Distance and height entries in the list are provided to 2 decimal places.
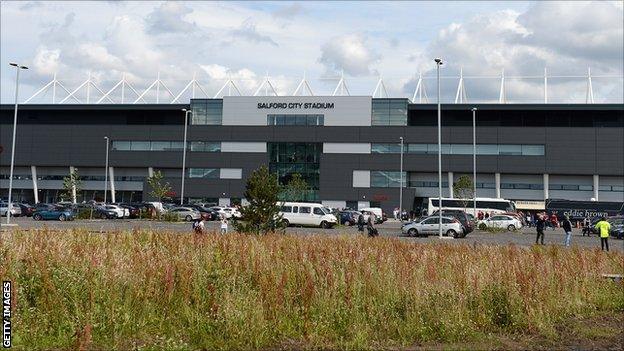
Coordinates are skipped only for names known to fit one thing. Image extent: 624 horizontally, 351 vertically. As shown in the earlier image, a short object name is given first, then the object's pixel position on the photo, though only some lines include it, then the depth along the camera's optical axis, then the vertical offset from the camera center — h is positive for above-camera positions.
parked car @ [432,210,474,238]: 42.82 -0.05
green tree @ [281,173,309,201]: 69.44 +2.95
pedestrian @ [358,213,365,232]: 37.75 -0.46
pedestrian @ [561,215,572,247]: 31.53 -0.32
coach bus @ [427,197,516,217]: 67.12 +1.73
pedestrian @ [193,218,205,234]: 25.02 -0.47
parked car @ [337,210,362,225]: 58.12 -0.13
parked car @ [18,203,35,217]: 61.41 -0.28
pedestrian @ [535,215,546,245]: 33.41 -0.17
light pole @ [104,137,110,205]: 83.69 +3.70
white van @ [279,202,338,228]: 48.50 -0.01
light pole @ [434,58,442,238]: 37.64 +9.63
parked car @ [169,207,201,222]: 55.19 -0.06
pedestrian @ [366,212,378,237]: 28.13 -0.47
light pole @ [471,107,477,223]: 60.57 +2.41
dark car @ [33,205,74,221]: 52.49 -0.48
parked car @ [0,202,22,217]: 56.16 -0.22
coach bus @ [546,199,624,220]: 66.31 +1.63
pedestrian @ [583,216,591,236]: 47.03 -0.32
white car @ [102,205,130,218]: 56.22 -0.02
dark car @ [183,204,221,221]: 58.22 -0.07
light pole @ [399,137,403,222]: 77.61 +2.87
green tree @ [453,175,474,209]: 63.56 +3.22
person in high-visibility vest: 28.19 -0.28
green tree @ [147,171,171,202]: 63.50 +2.58
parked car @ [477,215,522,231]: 52.12 -0.15
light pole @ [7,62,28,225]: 40.91 +9.48
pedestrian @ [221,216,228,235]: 28.88 -0.58
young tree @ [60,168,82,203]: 75.81 +2.89
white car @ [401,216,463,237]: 41.16 -0.53
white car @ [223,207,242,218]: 60.92 +0.31
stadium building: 78.50 +9.40
